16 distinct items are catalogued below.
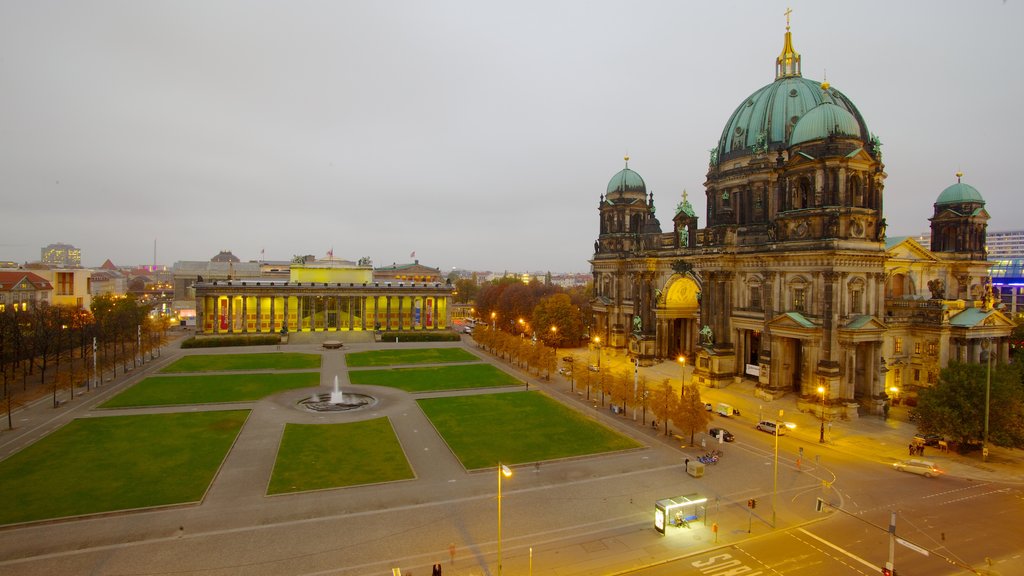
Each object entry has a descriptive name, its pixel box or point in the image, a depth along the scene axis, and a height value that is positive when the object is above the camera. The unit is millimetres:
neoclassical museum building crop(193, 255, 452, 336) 120562 -5001
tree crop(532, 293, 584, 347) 109500 -6840
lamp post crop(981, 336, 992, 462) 45125 -12554
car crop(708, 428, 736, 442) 50312 -13700
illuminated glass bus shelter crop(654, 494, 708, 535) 32656 -13695
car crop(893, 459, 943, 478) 42719 -14047
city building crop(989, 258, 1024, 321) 145562 +3556
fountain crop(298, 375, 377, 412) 61750 -14121
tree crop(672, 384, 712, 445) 48531 -11398
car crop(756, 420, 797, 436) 54469 -13855
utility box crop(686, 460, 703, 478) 41625 -13888
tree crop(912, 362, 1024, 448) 45938 -9928
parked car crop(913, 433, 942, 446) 49625 -13566
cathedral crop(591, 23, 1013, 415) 62562 +2288
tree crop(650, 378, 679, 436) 50719 -11044
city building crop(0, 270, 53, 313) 119625 -2608
